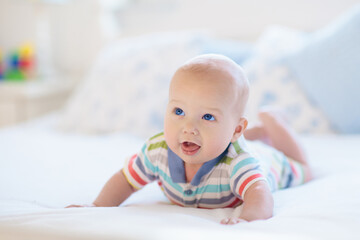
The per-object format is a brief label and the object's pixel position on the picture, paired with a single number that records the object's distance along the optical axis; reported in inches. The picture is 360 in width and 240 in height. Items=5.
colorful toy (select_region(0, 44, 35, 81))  101.7
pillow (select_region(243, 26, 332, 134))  68.6
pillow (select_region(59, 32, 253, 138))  73.3
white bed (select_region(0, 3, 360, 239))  27.8
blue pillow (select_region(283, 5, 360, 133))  66.4
